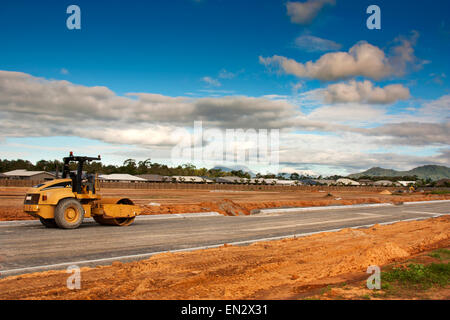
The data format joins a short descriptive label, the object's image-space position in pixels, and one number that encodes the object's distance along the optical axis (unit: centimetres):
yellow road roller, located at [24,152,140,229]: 1527
